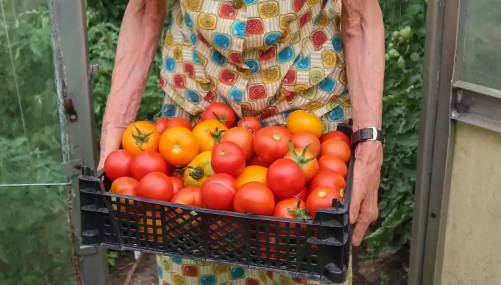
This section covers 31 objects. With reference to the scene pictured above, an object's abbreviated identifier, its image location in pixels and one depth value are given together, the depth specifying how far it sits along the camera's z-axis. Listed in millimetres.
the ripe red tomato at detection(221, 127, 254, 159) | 1479
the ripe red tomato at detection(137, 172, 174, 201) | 1374
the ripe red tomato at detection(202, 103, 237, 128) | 1628
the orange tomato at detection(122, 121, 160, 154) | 1556
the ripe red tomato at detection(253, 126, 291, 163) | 1456
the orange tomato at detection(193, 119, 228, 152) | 1538
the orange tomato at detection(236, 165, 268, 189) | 1396
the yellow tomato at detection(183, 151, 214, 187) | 1458
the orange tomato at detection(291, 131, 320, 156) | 1483
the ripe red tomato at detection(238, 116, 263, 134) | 1594
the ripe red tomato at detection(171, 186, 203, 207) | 1380
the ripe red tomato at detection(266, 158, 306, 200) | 1334
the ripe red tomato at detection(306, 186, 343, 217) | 1292
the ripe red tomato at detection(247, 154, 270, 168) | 1513
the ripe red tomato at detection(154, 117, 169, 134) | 1646
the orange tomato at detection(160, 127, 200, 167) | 1491
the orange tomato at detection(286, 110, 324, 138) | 1569
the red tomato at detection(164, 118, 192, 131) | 1621
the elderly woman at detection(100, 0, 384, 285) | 1574
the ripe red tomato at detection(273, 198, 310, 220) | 1298
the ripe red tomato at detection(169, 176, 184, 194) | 1436
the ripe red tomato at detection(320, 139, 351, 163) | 1525
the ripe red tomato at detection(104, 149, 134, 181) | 1492
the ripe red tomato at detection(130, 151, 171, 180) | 1454
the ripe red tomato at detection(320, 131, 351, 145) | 1584
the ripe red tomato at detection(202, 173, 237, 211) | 1329
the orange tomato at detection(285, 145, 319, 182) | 1406
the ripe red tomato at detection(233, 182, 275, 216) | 1295
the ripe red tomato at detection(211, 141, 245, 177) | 1401
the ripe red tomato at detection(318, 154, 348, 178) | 1458
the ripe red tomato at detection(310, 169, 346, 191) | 1364
